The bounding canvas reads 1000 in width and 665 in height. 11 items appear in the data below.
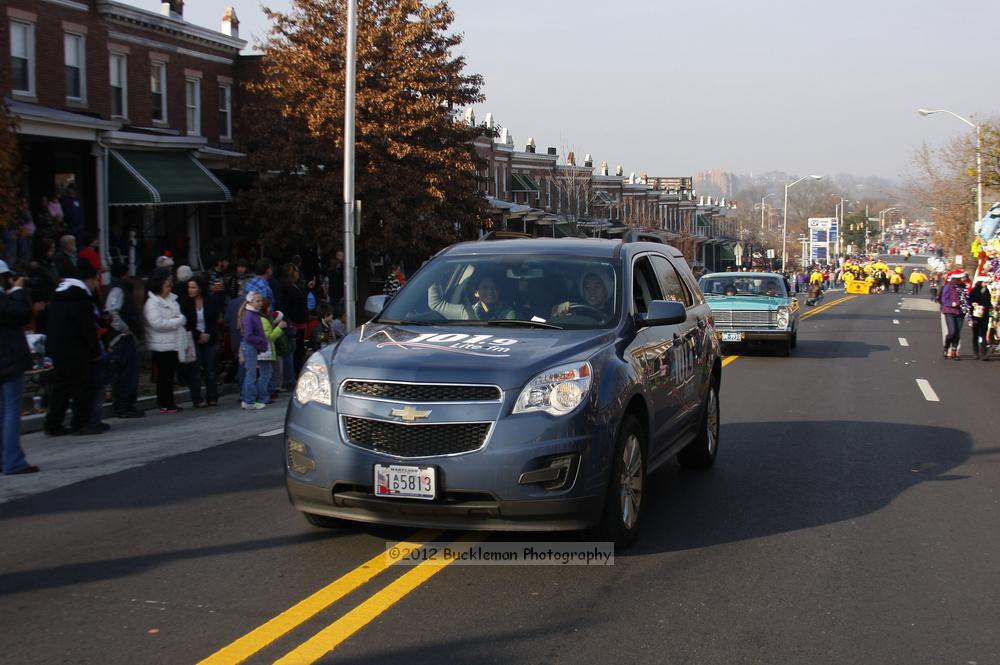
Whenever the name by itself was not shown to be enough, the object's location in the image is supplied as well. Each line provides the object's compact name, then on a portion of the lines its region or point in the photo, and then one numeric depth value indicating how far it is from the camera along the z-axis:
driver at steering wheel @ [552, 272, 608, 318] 6.89
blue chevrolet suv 5.55
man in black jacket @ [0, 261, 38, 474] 8.47
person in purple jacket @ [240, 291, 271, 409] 13.16
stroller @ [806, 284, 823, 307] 48.28
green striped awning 24.12
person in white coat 12.70
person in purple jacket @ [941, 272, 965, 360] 20.45
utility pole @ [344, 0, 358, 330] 19.88
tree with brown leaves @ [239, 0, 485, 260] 26.53
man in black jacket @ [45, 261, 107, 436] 10.62
